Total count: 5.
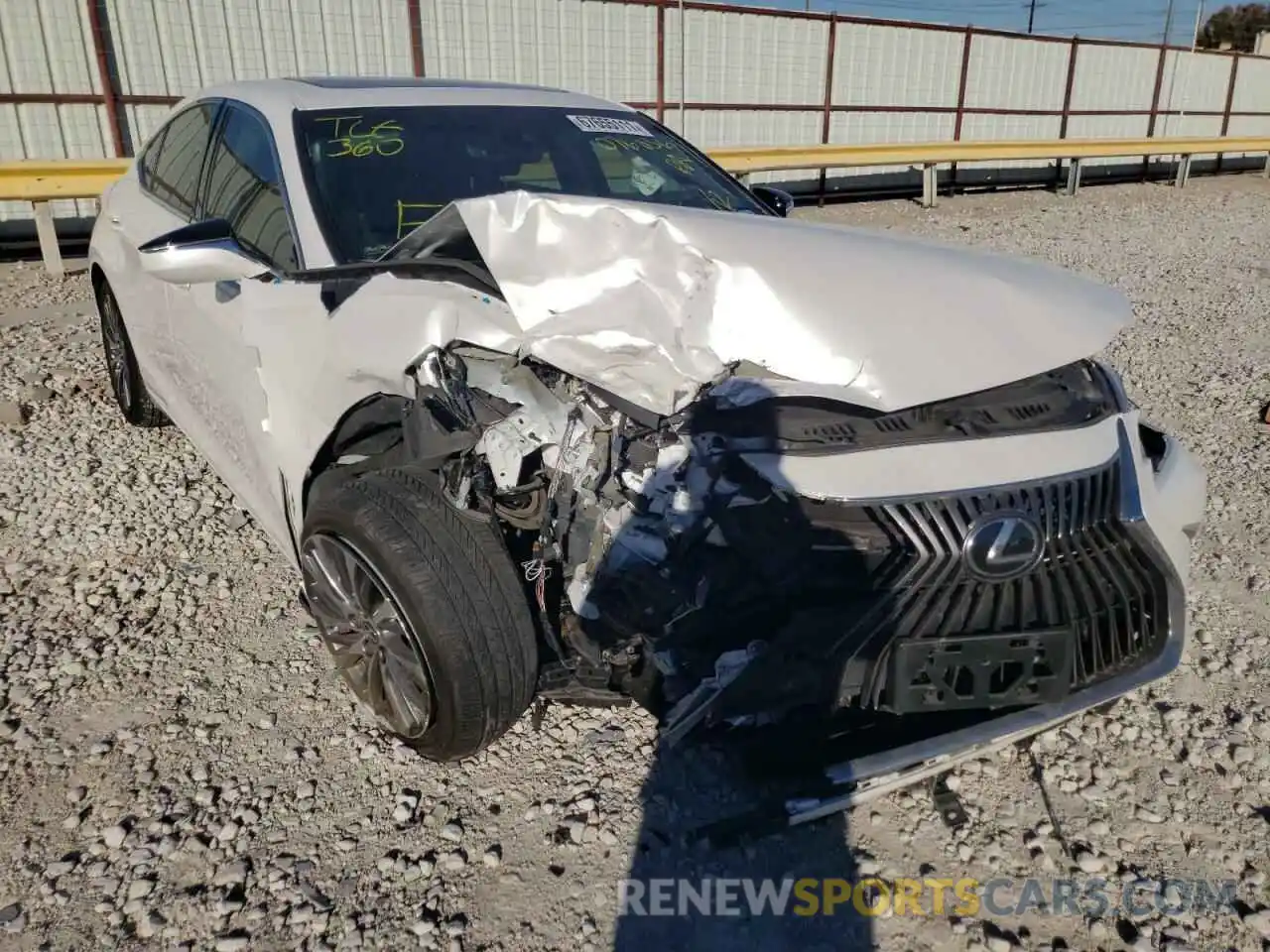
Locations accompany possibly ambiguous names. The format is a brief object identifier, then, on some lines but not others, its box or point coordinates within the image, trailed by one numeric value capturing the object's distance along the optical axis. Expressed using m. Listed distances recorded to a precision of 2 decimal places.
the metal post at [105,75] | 8.84
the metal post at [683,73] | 11.09
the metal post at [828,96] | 13.60
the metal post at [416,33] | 10.27
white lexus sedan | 2.08
